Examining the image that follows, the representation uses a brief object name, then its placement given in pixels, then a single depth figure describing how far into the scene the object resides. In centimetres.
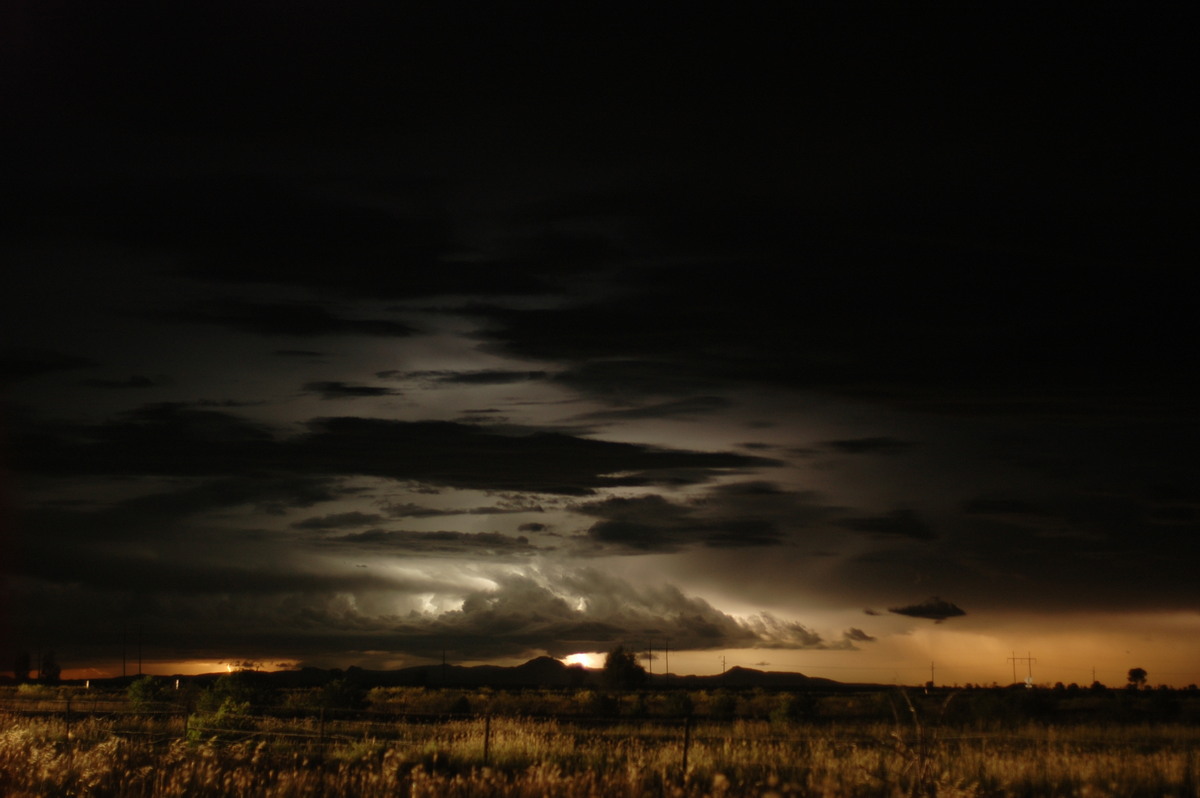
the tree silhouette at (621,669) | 11488
